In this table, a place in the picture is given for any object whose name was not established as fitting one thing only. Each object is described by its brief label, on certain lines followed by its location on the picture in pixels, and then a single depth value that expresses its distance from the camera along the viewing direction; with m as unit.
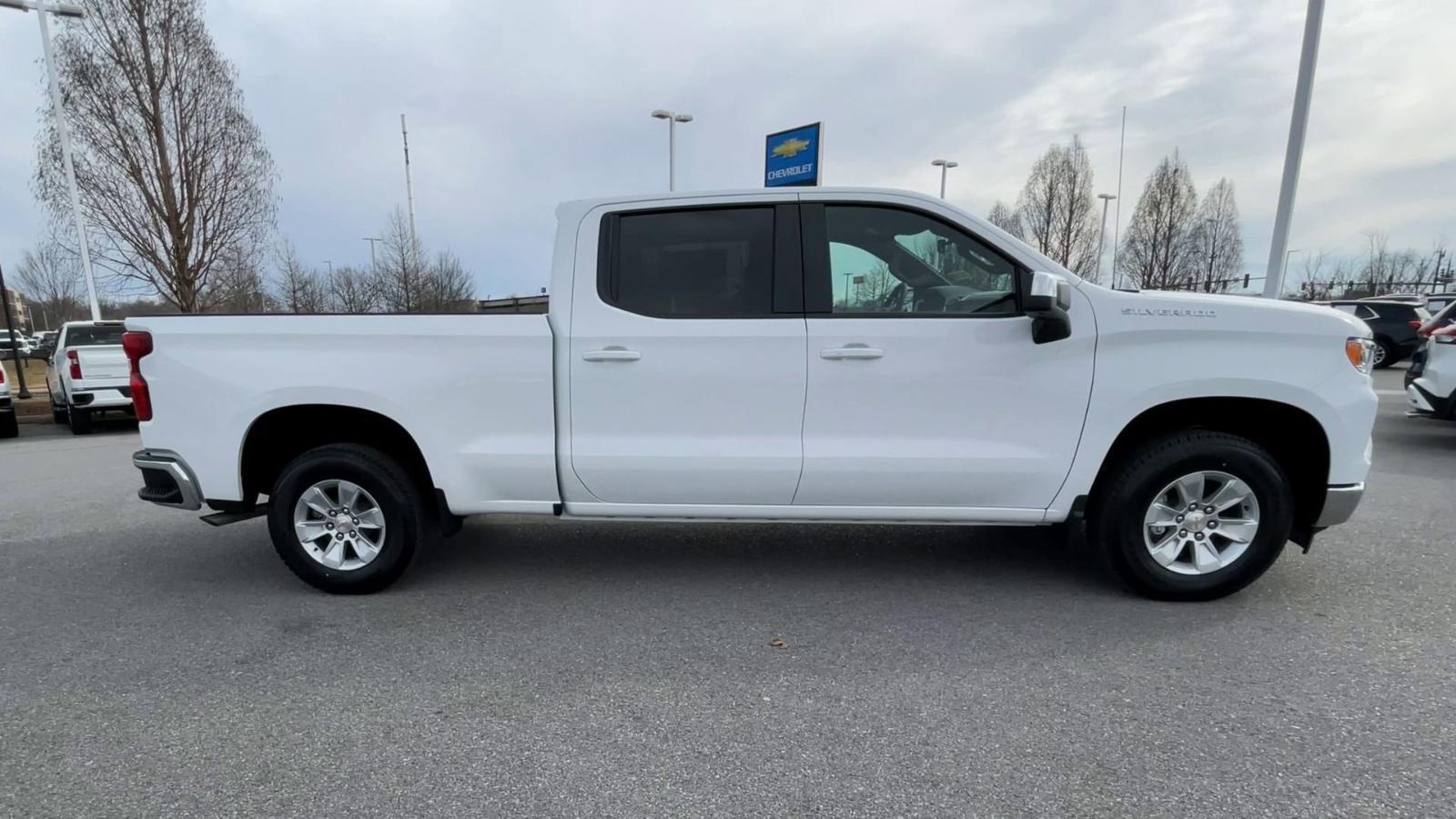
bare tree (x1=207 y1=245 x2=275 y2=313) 17.17
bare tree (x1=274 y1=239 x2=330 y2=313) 24.89
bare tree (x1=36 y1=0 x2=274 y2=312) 14.61
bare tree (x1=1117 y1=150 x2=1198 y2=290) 35.19
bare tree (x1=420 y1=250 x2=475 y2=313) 22.58
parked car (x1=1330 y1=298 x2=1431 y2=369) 17.09
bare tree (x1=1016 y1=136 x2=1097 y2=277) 34.31
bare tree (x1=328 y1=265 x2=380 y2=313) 24.06
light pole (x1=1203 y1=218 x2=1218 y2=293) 36.34
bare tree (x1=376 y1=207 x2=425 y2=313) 22.44
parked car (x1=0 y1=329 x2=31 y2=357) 30.48
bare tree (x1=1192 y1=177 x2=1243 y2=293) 36.00
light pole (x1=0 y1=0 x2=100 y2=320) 13.31
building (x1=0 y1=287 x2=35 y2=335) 55.09
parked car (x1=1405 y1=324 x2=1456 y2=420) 7.42
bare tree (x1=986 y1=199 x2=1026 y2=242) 34.62
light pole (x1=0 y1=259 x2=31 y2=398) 13.23
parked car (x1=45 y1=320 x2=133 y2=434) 10.34
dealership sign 13.59
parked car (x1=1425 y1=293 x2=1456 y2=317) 21.58
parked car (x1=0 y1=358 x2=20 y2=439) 10.39
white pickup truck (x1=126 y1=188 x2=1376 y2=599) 3.48
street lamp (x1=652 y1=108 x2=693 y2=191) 22.12
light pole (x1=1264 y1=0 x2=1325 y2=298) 10.76
